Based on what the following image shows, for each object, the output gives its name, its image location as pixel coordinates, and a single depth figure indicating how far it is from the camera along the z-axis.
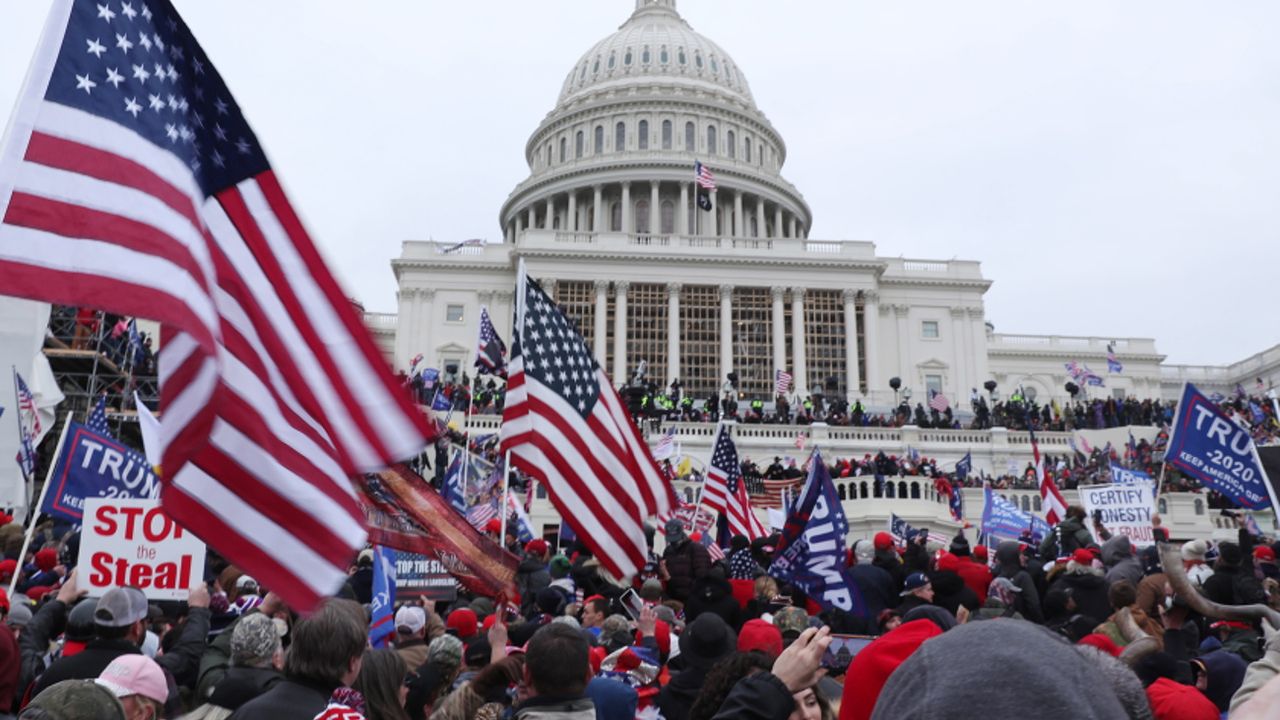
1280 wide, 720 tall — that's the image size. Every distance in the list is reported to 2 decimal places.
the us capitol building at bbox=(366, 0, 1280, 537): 56.44
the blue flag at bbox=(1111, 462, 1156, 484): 16.94
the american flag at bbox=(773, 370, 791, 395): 46.19
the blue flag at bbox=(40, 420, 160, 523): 9.56
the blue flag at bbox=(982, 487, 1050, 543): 17.53
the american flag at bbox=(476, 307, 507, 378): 18.23
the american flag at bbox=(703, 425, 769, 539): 13.69
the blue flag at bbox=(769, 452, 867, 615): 8.48
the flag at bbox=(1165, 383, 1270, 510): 11.09
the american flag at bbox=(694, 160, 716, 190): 61.14
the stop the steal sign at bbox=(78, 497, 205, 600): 6.71
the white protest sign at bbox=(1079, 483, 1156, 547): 14.22
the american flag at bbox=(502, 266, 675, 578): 8.25
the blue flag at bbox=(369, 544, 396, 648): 6.48
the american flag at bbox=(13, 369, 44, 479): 16.55
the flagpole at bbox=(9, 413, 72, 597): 6.41
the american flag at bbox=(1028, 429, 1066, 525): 17.20
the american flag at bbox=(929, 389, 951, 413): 45.53
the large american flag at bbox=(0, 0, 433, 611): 3.68
